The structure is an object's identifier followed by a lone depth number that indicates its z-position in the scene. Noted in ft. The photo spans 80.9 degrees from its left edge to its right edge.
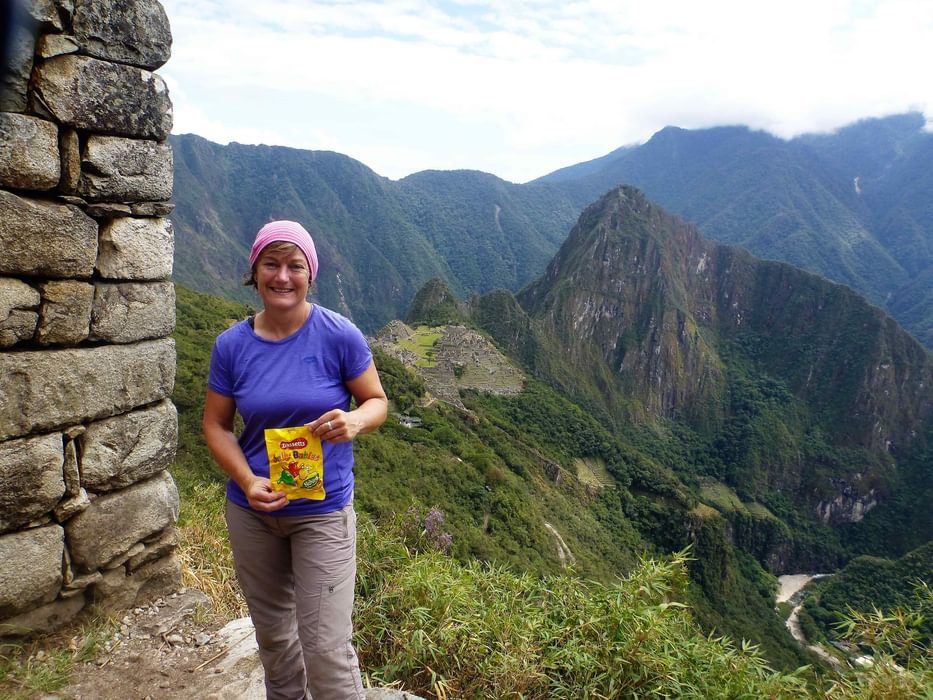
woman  7.34
